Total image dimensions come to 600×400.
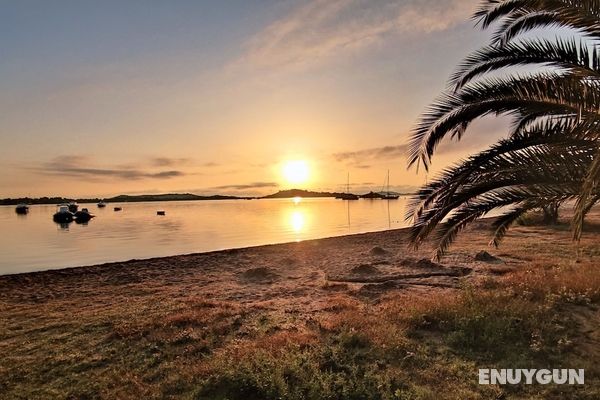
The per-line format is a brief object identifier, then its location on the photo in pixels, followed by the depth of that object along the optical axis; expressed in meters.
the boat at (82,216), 69.56
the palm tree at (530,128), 6.20
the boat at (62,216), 66.62
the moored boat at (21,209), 106.44
